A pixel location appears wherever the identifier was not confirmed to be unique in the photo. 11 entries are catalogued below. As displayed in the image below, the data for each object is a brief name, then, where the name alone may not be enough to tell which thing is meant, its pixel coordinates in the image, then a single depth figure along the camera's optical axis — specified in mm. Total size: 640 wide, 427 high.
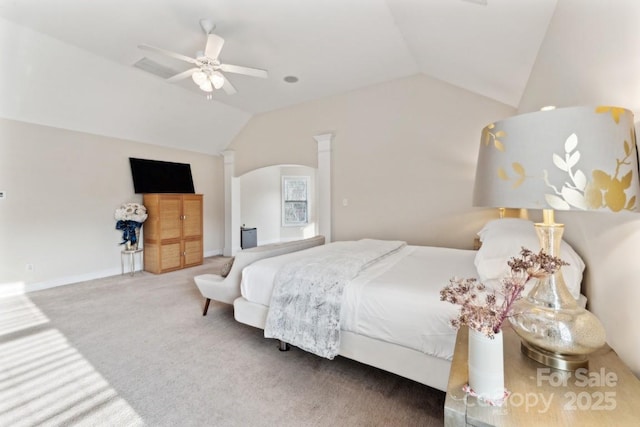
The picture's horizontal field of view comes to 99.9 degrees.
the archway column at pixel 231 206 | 6031
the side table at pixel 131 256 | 4680
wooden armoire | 4801
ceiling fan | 2580
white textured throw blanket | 1822
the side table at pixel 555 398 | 694
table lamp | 714
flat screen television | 4969
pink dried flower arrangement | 782
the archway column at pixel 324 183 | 4656
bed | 1495
